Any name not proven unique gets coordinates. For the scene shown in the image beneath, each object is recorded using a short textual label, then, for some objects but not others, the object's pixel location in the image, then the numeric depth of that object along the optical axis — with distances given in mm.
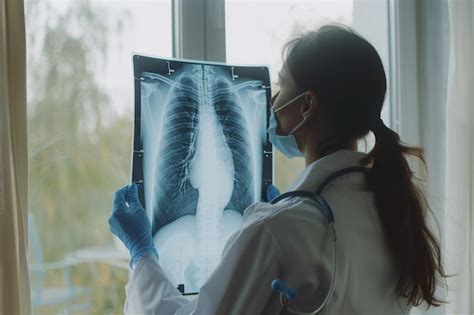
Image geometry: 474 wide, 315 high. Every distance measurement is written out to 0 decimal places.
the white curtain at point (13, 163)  1420
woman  1151
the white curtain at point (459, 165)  2178
